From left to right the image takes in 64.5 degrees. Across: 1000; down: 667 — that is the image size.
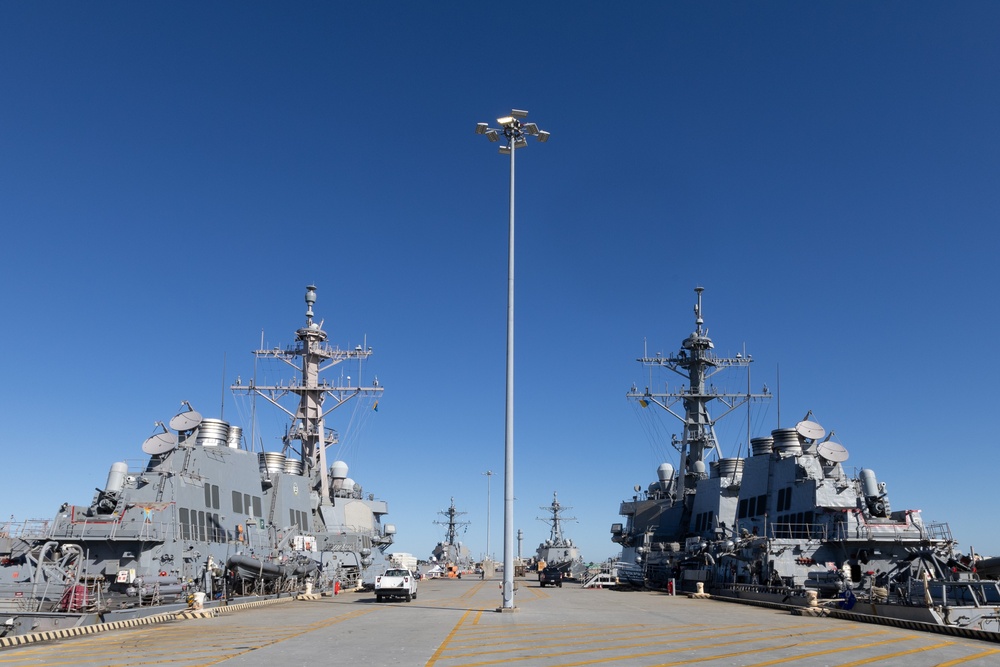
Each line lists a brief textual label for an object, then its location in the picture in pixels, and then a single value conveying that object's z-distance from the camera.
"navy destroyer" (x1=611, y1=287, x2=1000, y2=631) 21.72
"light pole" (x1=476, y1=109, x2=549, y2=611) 22.66
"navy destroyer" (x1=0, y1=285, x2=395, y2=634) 20.31
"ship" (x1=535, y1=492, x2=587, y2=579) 58.29
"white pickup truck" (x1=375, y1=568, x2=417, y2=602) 28.41
